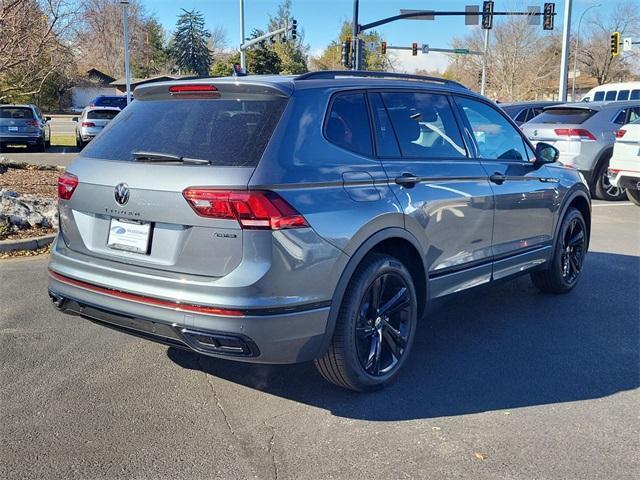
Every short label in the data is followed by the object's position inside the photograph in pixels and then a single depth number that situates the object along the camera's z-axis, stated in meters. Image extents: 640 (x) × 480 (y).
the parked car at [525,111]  15.21
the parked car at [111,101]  29.23
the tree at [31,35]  9.16
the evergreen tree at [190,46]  78.62
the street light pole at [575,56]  54.76
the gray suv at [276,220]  3.09
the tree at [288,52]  63.00
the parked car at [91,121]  21.50
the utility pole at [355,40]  25.23
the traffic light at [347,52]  28.73
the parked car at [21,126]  20.20
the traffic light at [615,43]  27.07
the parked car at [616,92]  20.03
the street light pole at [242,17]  34.50
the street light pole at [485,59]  43.59
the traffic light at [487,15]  28.08
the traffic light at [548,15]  27.55
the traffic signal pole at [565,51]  21.59
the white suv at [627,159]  10.05
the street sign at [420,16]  26.78
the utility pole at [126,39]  24.32
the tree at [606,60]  59.94
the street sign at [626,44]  35.66
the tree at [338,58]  69.12
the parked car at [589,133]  11.88
